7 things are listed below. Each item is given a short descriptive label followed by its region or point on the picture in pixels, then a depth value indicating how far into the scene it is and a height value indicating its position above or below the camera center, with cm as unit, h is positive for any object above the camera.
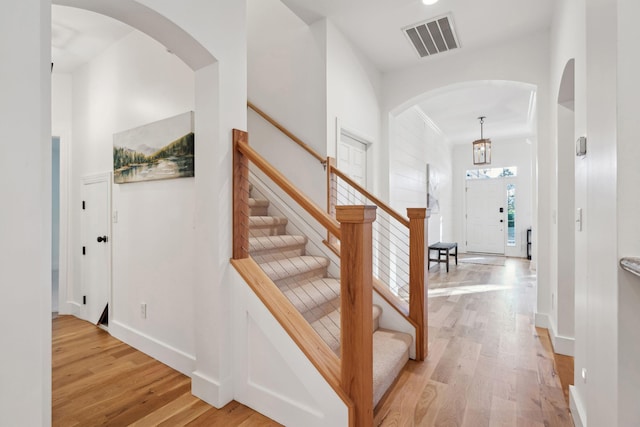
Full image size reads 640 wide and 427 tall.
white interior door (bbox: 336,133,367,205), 337 +61
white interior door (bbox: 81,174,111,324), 316 -34
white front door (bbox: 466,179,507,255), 809 -6
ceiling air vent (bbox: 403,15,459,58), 312 +196
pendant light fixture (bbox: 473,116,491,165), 552 +113
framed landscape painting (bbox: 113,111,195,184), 232 +53
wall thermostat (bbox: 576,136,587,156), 159 +36
